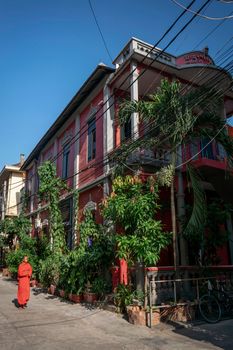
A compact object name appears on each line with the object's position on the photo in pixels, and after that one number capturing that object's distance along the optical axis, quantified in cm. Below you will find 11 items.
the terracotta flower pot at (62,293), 1100
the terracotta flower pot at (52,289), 1194
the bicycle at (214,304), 765
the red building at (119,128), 1114
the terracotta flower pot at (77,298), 1006
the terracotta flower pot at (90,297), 970
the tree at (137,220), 779
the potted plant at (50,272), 1165
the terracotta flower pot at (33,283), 1444
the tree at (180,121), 823
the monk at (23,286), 936
